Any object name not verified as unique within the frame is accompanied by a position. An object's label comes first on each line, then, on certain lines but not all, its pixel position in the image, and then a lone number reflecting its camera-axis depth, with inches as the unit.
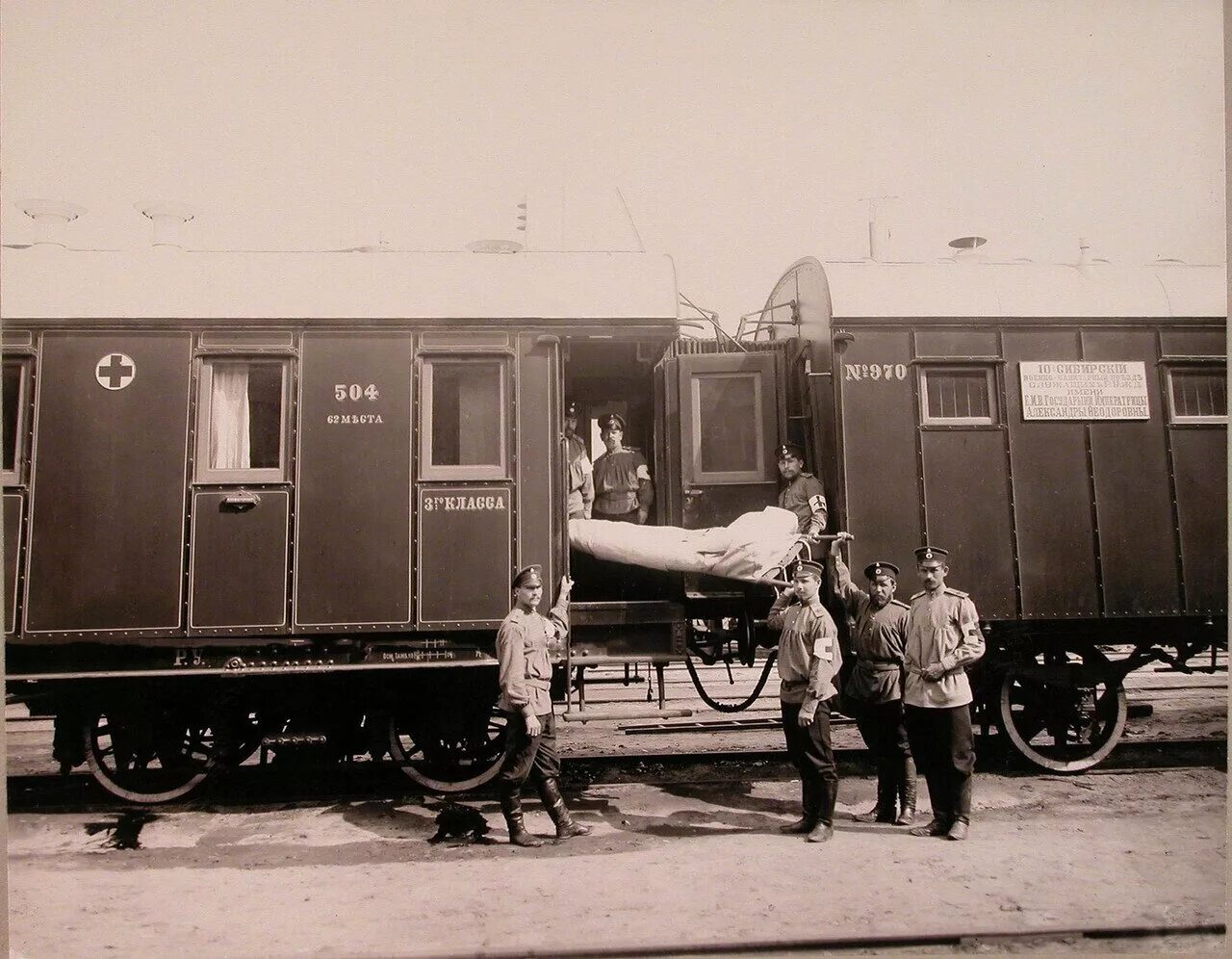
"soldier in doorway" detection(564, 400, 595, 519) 273.3
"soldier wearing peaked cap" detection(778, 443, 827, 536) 259.9
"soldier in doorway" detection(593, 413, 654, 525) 280.8
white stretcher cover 251.8
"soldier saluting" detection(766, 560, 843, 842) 219.9
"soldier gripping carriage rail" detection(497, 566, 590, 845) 217.5
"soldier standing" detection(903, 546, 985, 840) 222.1
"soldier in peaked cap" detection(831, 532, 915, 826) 233.0
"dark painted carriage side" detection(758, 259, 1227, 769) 263.9
